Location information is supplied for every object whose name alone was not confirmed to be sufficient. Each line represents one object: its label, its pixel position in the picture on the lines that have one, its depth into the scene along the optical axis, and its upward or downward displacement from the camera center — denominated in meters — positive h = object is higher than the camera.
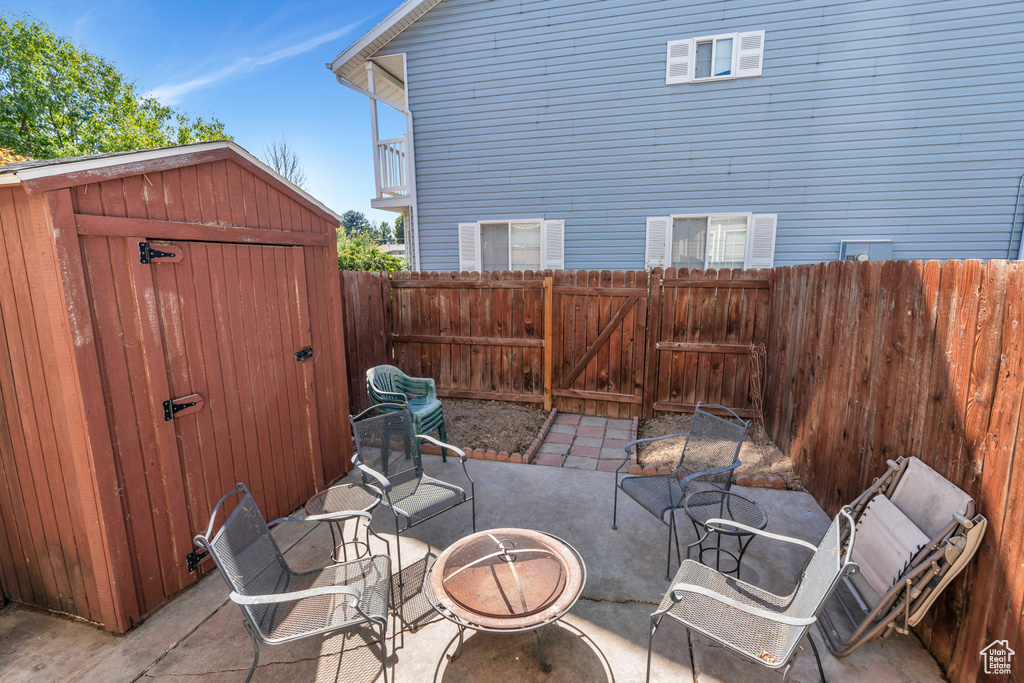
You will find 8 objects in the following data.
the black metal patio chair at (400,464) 3.03 -1.49
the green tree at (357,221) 52.94 +7.01
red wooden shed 2.24 -0.52
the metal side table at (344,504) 2.92 -1.56
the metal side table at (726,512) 2.84 -1.65
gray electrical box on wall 7.12 +0.29
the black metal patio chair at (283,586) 1.91 -1.59
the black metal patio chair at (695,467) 3.05 -1.57
